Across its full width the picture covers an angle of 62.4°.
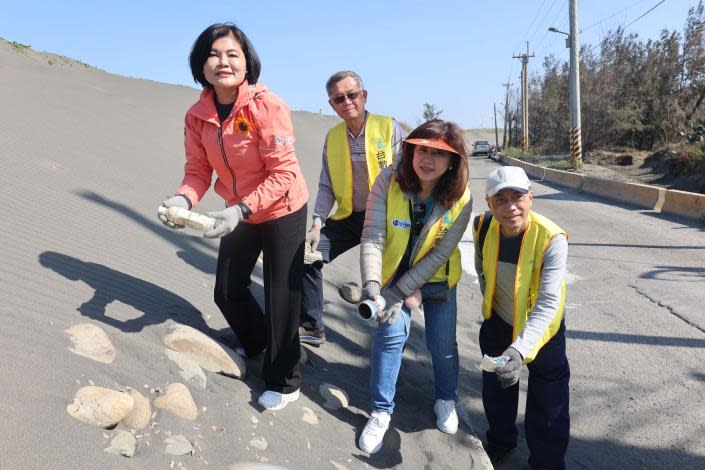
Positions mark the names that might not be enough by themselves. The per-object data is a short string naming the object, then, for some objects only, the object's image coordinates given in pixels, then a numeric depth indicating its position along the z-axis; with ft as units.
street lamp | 75.46
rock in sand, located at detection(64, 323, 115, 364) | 9.10
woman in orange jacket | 9.37
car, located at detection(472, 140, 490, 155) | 145.38
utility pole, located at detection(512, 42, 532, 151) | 135.54
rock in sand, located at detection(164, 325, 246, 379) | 10.59
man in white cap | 9.11
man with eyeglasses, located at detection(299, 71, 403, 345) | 12.32
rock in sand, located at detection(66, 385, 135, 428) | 7.56
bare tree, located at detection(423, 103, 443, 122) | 239.30
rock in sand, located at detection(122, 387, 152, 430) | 7.95
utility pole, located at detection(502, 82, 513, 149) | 187.73
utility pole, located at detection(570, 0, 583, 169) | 72.08
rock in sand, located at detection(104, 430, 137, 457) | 7.24
